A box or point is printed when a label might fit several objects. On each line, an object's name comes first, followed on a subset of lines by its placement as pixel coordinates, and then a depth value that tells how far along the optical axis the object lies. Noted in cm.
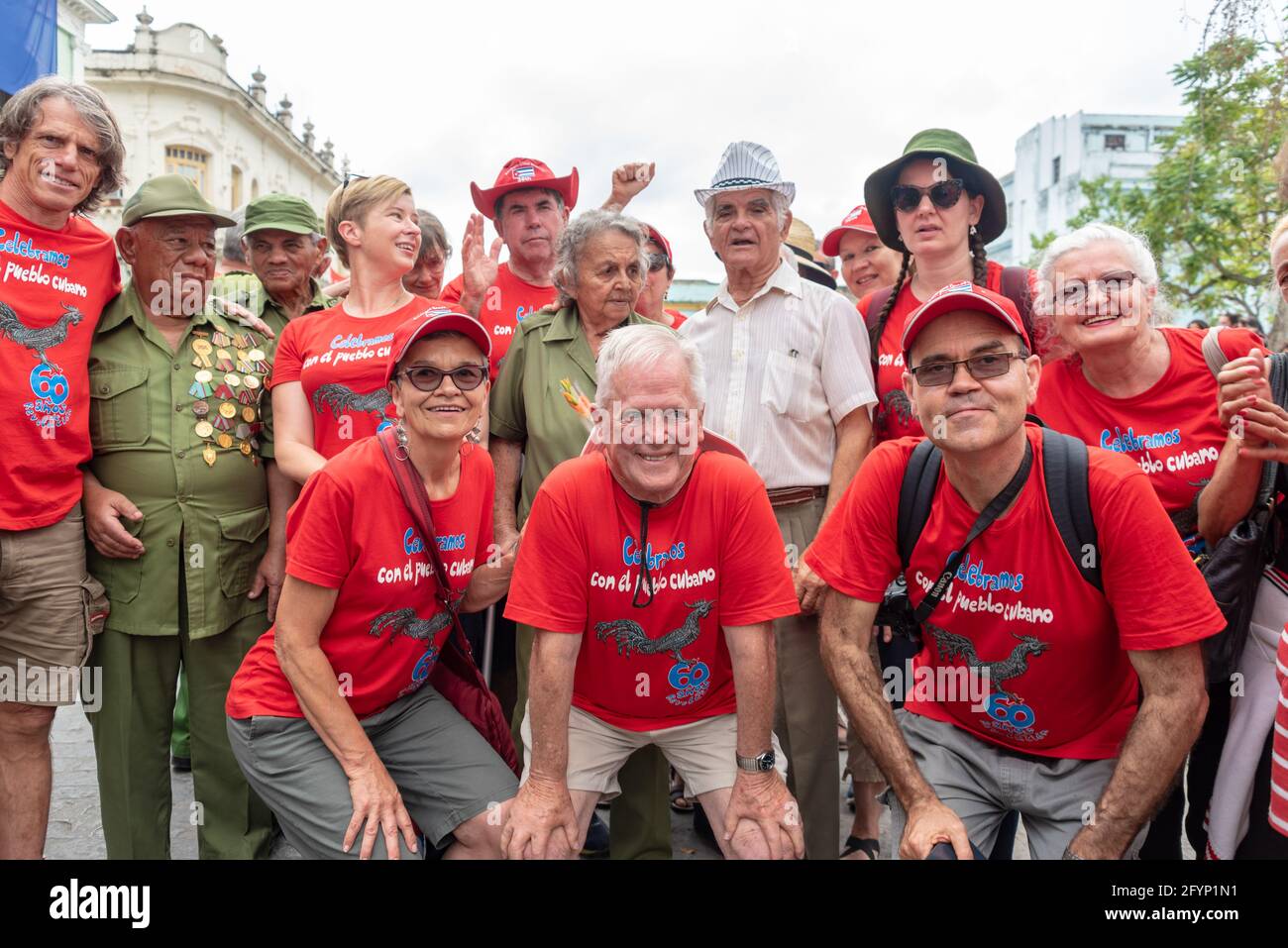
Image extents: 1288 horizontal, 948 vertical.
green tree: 1022
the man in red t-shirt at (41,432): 326
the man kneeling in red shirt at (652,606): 275
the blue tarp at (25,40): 806
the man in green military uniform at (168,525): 349
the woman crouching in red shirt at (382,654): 277
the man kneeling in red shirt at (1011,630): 245
